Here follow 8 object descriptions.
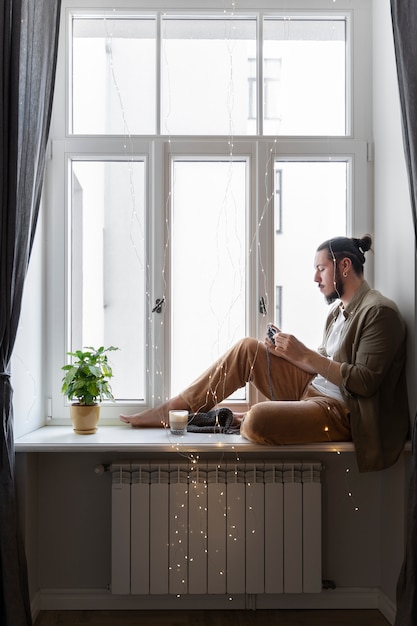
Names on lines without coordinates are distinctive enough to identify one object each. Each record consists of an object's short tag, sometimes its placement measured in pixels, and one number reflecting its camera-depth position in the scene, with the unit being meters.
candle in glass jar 2.16
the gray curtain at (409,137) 1.87
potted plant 2.17
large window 2.39
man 2.02
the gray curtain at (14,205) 1.83
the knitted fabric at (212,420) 2.23
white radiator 2.12
